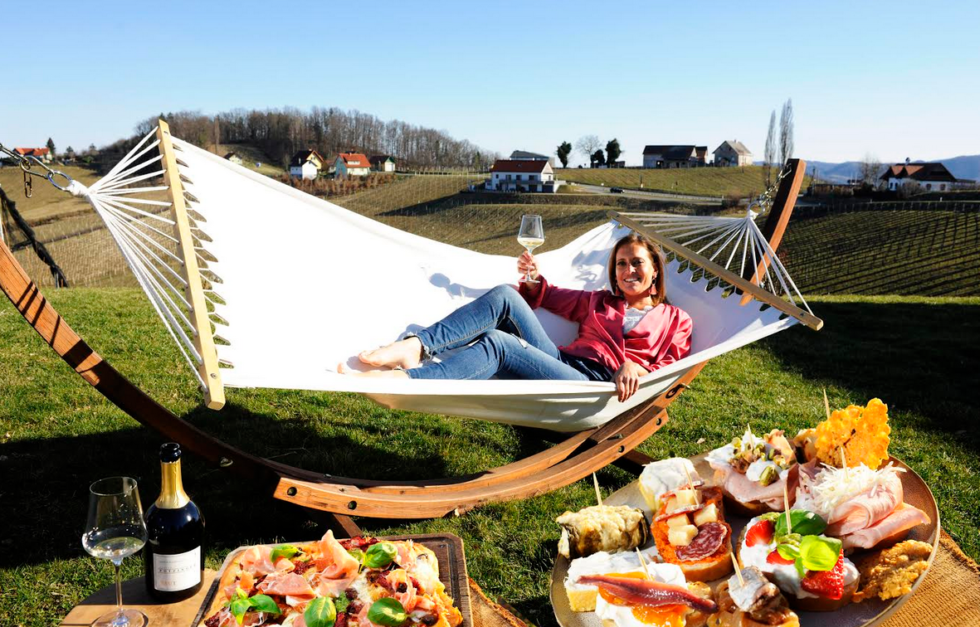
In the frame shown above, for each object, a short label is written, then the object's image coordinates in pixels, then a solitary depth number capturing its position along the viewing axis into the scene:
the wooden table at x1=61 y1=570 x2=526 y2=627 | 1.33
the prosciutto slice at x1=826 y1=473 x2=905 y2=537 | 1.41
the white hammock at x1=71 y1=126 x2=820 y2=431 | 1.93
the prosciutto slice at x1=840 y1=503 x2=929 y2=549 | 1.40
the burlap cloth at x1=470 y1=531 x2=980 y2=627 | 1.38
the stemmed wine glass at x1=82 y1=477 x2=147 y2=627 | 1.31
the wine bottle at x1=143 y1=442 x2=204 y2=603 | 1.37
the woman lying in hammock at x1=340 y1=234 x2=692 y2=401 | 2.46
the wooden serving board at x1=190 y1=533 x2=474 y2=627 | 1.24
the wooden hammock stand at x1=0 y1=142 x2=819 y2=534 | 1.67
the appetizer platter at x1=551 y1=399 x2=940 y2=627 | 1.27
